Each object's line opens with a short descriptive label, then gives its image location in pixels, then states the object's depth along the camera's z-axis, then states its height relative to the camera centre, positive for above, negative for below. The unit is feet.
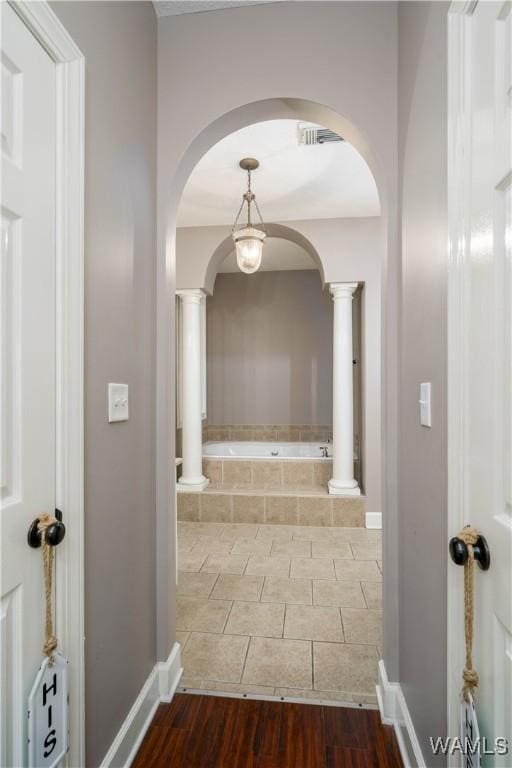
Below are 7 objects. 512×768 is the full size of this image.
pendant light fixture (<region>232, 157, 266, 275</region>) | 9.56 +3.46
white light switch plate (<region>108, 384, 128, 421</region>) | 4.06 -0.16
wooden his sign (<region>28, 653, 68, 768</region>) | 2.83 -2.42
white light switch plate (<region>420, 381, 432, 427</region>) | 3.72 -0.18
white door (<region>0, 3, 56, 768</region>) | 2.73 +0.30
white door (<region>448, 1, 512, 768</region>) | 2.47 +0.34
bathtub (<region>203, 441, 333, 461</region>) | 17.16 -2.71
